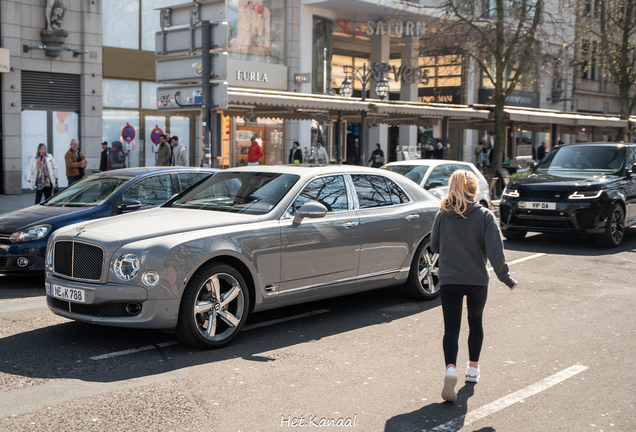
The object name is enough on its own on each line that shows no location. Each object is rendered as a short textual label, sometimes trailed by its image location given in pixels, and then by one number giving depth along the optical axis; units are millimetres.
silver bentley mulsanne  5430
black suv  11500
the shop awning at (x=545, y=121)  24453
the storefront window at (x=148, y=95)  24500
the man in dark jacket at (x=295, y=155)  25281
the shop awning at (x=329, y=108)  17078
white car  13359
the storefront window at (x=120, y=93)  23562
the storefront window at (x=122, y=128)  23625
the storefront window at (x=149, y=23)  24344
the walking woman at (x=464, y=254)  4641
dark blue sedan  8156
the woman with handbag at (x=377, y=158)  26062
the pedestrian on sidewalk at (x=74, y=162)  16594
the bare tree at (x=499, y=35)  21844
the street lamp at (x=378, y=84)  25706
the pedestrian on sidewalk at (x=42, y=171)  15688
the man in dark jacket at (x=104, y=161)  21016
